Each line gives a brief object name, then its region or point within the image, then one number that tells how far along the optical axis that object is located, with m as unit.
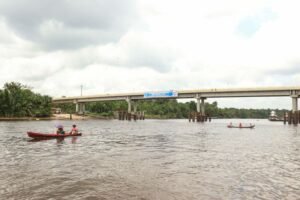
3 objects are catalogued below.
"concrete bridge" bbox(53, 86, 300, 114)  92.32
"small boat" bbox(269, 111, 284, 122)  157.56
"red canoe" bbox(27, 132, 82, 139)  36.06
